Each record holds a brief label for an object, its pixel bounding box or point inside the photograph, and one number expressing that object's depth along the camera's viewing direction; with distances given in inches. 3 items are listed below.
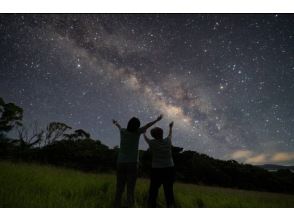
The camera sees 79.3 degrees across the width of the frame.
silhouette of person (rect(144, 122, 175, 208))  102.8
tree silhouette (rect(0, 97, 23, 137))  432.0
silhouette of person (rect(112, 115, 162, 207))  103.0
